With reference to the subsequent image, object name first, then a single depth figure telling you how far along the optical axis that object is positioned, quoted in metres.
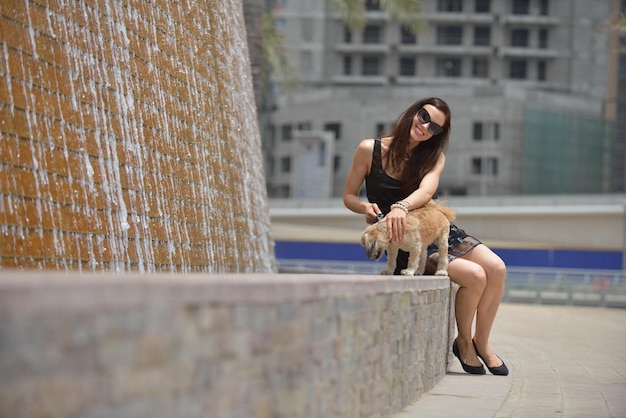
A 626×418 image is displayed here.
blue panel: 46.47
